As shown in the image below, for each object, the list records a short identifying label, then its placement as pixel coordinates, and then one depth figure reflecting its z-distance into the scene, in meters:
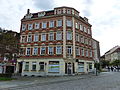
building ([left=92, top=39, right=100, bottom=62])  20.59
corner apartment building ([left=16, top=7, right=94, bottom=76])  20.59
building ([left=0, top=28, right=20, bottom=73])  15.05
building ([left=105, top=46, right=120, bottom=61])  58.08
